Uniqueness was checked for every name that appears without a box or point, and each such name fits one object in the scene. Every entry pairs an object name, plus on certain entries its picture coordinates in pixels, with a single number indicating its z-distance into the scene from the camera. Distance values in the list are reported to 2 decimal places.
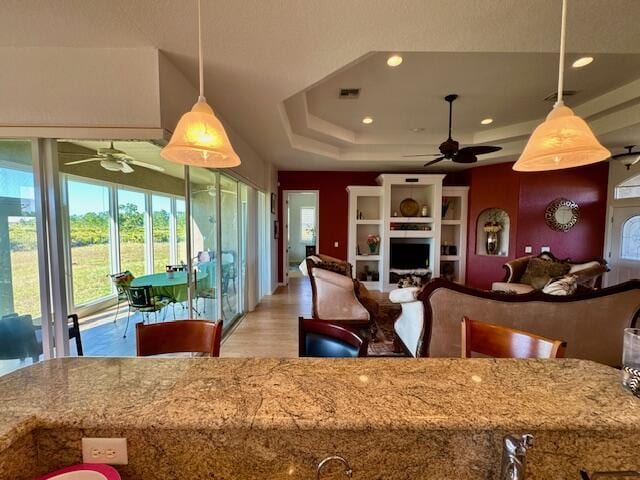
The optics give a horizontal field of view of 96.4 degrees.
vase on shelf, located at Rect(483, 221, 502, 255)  5.85
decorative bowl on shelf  6.53
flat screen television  6.43
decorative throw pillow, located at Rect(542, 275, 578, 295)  2.48
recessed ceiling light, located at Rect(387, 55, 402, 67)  2.62
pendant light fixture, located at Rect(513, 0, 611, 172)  1.30
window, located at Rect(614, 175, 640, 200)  5.01
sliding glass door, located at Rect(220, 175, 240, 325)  3.82
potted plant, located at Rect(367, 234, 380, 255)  6.52
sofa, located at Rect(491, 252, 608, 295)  4.05
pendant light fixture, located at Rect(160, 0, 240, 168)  1.31
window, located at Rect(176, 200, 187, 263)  3.68
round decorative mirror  5.39
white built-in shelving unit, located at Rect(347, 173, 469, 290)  6.15
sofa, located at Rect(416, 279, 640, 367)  2.33
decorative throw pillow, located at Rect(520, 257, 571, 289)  4.58
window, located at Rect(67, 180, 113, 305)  3.74
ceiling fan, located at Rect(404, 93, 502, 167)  3.53
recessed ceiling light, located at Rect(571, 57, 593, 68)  2.68
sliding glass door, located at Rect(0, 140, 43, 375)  2.10
